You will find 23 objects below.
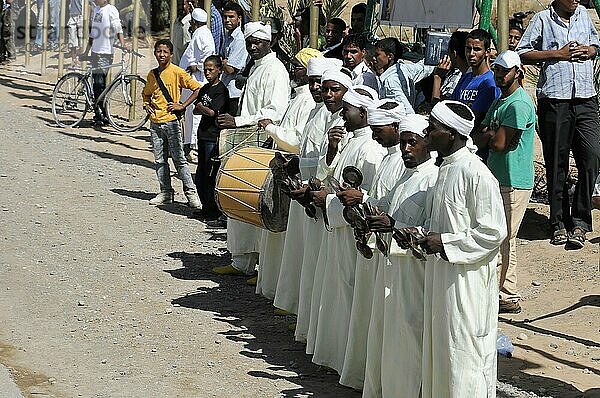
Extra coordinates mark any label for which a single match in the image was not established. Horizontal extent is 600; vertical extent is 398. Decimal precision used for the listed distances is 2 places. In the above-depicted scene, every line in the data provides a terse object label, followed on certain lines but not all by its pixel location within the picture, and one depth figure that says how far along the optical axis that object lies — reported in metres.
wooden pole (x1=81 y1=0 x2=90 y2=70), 20.00
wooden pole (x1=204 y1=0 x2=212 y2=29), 15.02
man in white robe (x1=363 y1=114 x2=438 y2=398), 6.25
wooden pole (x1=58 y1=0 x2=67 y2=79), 20.70
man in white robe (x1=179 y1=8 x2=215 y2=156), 14.23
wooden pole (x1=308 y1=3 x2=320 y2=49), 12.10
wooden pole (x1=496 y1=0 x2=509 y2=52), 8.82
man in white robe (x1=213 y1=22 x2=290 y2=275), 9.95
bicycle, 17.02
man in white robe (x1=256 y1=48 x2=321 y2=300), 9.02
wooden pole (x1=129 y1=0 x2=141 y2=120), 17.44
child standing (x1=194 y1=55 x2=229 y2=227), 11.45
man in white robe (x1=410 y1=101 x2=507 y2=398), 5.85
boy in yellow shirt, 12.30
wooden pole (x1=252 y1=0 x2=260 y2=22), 12.85
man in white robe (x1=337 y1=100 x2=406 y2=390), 6.63
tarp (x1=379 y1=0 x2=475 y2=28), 9.69
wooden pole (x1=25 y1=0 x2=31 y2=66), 23.16
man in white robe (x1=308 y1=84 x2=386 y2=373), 7.14
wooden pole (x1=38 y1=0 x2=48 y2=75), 22.50
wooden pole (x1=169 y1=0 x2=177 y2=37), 16.75
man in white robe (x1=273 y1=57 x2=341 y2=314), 8.04
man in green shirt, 8.30
